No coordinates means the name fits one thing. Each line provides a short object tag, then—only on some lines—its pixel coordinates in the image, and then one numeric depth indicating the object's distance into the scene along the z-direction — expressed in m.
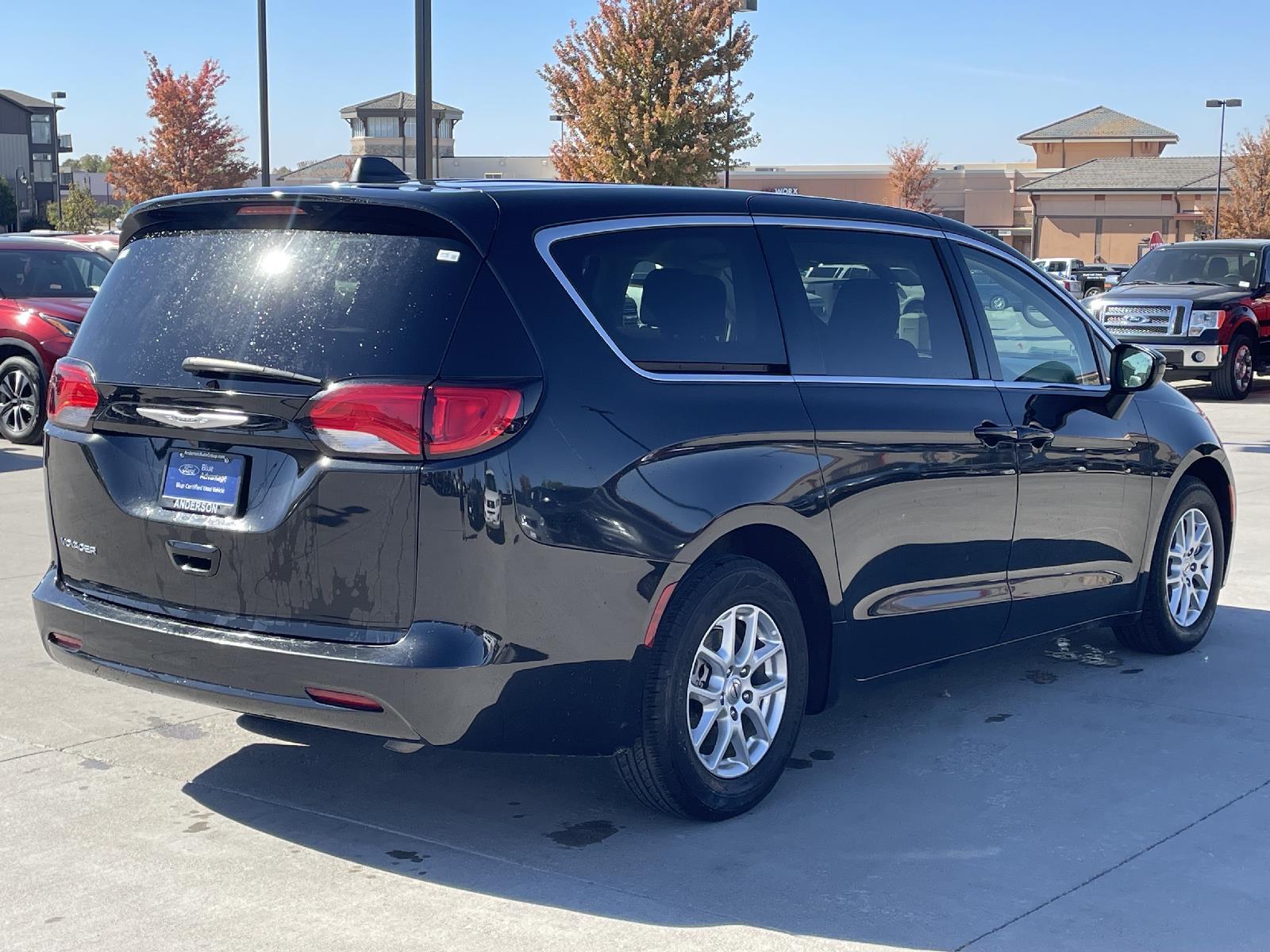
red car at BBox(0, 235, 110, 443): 13.92
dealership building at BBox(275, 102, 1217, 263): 79.25
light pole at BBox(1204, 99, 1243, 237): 64.53
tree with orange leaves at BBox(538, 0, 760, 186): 32.12
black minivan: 4.02
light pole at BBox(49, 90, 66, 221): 85.99
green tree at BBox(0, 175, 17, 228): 90.50
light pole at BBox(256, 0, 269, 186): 24.39
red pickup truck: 20.02
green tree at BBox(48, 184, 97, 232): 97.56
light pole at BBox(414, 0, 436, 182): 13.23
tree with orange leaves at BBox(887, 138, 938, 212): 82.62
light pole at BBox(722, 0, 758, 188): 32.69
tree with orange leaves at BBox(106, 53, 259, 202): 55.81
